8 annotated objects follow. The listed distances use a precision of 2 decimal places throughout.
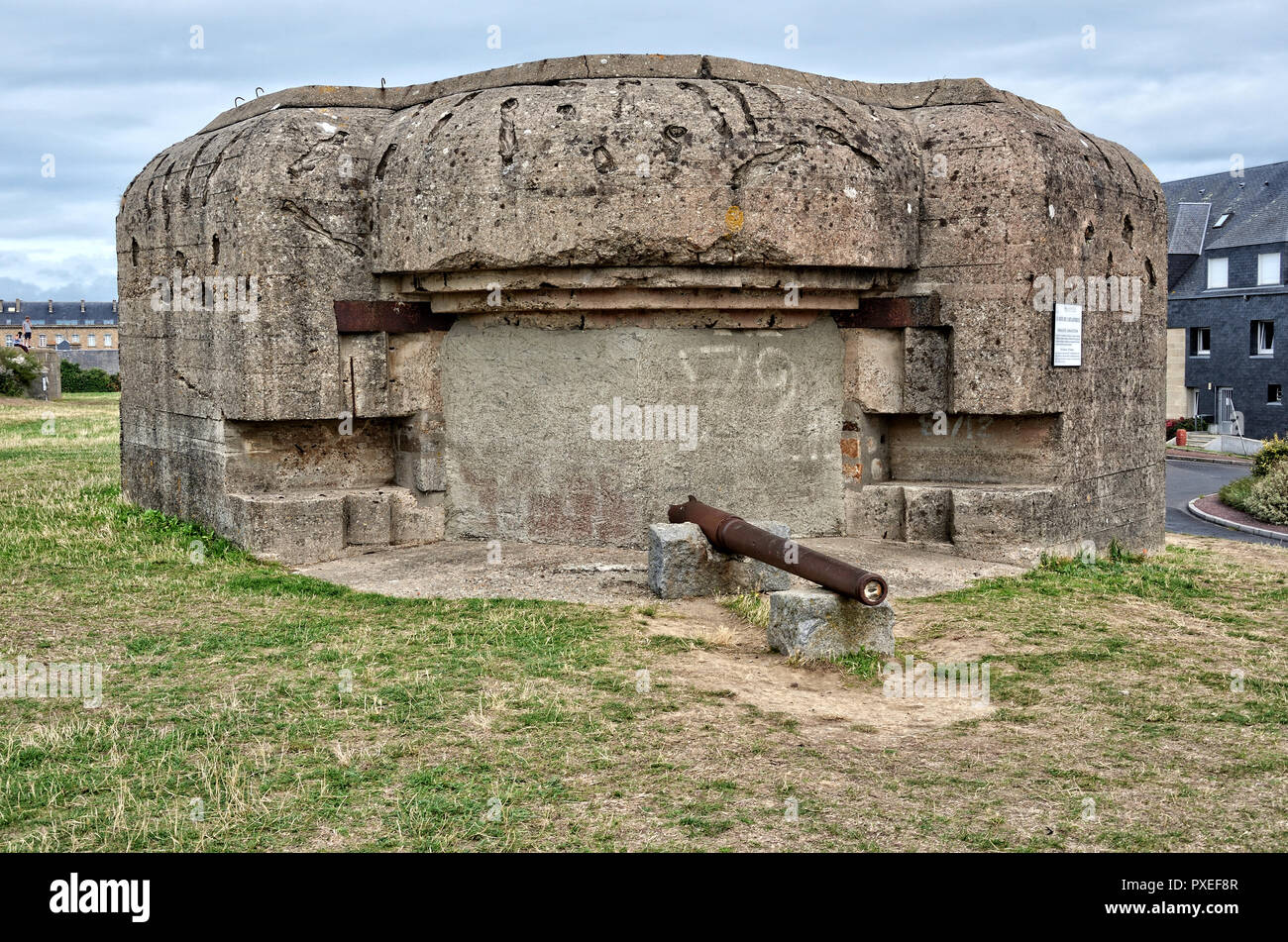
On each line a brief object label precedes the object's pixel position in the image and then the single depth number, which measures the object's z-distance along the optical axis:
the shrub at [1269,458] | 21.59
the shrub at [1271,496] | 20.11
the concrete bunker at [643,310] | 7.52
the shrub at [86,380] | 42.47
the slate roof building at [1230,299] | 33.47
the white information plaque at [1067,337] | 8.04
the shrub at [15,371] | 30.38
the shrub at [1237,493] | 21.52
